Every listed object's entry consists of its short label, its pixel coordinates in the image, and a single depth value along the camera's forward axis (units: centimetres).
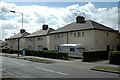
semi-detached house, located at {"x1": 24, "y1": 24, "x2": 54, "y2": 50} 3279
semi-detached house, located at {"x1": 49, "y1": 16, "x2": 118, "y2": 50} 2151
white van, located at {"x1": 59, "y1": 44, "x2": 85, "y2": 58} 2100
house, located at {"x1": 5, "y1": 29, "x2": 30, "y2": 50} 4415
